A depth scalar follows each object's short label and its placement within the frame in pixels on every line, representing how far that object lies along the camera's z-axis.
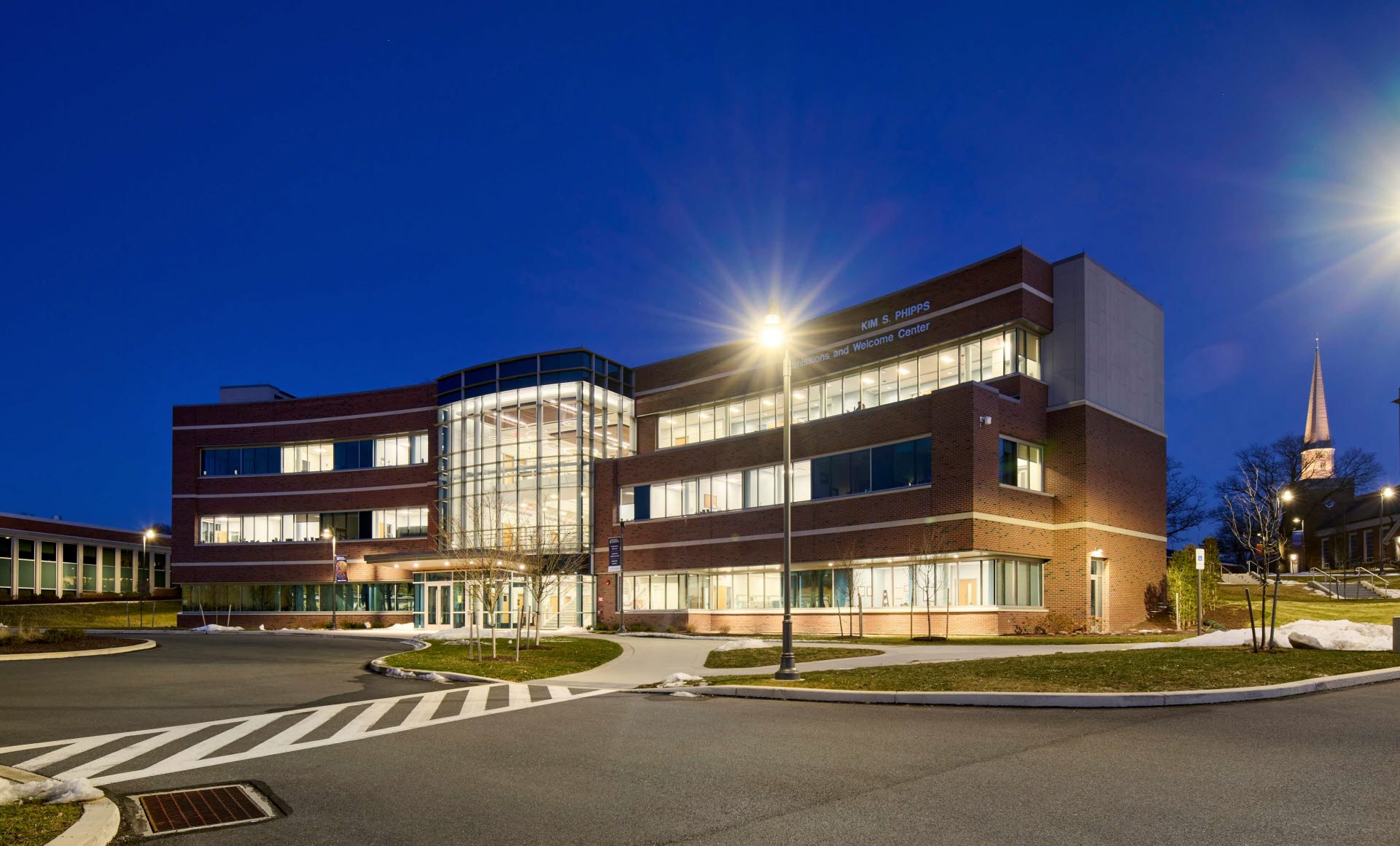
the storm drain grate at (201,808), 7.90
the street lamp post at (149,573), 89.06
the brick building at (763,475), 37.88
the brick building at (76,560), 70.75
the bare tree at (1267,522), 26.02
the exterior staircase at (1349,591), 57.25
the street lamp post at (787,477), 18.67
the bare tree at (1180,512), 88.00
